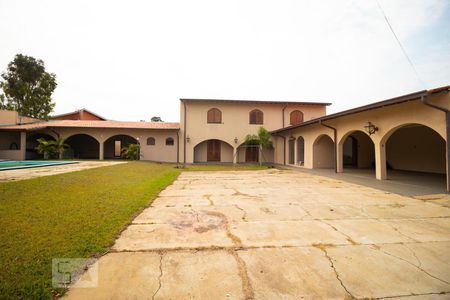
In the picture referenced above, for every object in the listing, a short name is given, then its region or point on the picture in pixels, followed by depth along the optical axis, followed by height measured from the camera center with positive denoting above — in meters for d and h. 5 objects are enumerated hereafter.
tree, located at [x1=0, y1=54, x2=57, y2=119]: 27.05 +8.99
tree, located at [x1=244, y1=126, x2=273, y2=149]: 18.23 +1.38
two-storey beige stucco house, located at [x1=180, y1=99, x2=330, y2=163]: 19.02 +3.00
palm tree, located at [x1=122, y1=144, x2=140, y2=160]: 18.44 +0.16
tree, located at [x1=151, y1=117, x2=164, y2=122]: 60.59 +10.37
